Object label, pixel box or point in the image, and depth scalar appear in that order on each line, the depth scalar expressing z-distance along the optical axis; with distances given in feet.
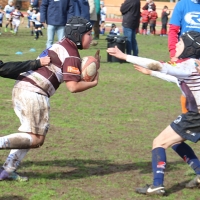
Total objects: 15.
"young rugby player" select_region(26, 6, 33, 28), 102.08
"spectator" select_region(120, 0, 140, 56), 57.00
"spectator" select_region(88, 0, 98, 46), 60.90
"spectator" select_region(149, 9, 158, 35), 108.47
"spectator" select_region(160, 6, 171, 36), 107.59
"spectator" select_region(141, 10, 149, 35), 108.06
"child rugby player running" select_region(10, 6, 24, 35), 93.69
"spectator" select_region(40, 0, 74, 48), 47.75
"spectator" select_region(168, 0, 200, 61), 24.49
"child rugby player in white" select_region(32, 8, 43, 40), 82.64
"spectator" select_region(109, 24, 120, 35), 84.10
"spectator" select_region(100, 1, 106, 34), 104.22
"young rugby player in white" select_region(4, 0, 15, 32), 100.78
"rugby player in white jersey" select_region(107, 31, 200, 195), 17.48
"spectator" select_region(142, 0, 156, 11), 113.80
